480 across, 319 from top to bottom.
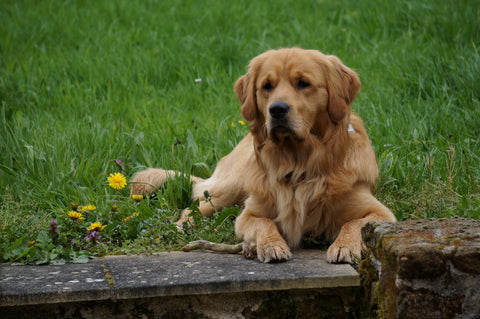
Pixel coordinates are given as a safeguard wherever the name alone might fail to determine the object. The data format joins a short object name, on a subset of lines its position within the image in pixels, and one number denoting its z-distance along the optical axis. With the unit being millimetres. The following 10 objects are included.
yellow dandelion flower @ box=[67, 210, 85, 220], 6309
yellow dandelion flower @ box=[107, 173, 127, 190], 6957
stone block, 4117
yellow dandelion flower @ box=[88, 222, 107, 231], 6309
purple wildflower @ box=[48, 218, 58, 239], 6062
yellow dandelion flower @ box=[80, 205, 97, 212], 6645
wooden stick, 5891
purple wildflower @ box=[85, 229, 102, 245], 6121
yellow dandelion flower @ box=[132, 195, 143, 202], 7161
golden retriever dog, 6113
